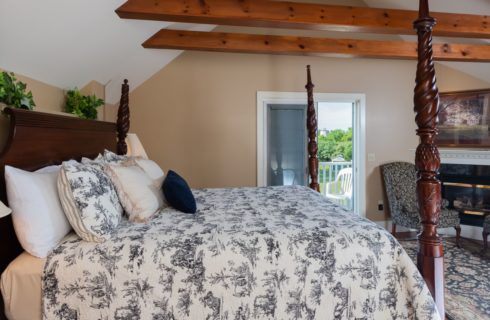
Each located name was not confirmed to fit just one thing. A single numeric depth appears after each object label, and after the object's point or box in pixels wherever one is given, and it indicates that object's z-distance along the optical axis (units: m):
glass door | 4.89
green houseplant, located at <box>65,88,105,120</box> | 2.72
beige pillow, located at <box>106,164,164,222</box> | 1.85
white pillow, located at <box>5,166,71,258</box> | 1.37
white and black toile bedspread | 1.39
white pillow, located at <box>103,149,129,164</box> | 2.32
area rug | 2.37
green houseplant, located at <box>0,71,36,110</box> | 1.60
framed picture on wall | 4.24
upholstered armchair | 3.79
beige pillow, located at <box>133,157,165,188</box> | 2.29
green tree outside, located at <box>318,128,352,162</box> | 5.20
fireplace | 4.20
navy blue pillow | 2.05
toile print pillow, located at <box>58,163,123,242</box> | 1.49
